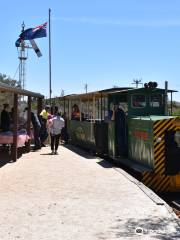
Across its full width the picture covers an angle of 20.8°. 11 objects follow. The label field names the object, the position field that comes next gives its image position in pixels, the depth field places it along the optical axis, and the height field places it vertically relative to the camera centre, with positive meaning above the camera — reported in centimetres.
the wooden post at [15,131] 1529 -70
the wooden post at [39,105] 2378 +19
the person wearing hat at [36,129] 1928 -79
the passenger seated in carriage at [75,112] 2224 -15
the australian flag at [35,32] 2981 +471
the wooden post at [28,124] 1889 -59
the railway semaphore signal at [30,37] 2986 +456
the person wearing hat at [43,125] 2097 -69
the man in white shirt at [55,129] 1764 -73
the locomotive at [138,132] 1122 -63
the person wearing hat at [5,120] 1764 -40
